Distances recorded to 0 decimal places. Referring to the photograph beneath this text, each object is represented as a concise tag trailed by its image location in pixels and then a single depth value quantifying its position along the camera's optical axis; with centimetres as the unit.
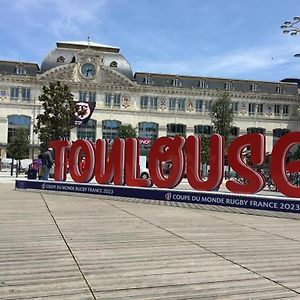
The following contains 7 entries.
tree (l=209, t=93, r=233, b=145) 5696
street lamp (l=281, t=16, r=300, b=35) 2140
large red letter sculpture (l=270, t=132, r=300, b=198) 1087
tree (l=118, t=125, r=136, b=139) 5659
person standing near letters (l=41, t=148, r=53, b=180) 1685
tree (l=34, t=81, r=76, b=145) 2735
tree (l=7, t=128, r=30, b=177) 4697
